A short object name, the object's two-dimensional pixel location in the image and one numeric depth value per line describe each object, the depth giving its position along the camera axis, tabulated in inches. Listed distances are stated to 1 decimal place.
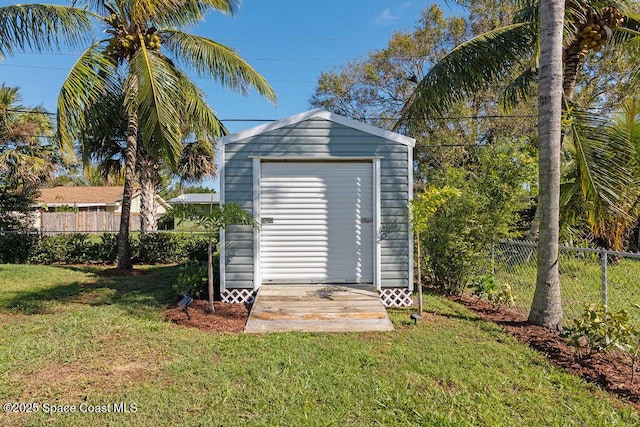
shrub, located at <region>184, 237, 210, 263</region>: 392.2
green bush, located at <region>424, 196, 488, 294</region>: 226.4
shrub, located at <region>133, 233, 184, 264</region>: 409.1
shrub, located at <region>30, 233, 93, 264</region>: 411.5
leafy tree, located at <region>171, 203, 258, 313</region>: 187.6
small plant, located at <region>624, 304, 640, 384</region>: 119.0
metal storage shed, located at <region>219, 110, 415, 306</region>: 215.8
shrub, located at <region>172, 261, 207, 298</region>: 222.4
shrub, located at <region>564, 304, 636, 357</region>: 123.8
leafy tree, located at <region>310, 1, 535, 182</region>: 526.3
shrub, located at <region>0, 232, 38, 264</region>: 411.8
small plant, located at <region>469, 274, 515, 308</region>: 206.5
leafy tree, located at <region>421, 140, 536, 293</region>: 217.5
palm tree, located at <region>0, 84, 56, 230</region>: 411.8
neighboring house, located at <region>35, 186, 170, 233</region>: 729.0
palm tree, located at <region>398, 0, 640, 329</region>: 192.5
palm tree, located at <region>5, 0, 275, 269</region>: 235.8
